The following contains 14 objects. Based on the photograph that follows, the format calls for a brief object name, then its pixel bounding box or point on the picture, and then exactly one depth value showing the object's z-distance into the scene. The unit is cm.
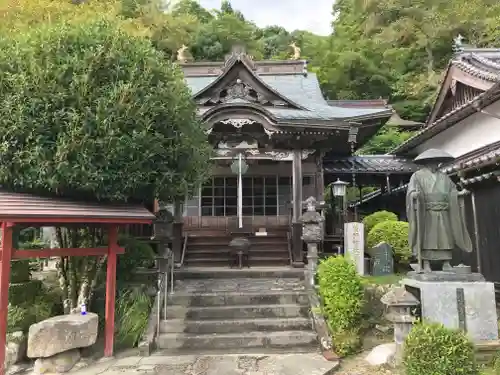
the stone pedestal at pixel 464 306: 582
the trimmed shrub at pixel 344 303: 671
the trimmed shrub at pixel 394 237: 1055
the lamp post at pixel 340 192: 1230
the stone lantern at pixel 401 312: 570
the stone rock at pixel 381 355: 606
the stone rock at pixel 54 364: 621
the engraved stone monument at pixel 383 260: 1013
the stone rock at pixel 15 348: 646
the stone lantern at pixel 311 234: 891
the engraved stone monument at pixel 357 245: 1014
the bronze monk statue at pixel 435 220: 612
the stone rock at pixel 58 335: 611
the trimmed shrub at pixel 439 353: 461
